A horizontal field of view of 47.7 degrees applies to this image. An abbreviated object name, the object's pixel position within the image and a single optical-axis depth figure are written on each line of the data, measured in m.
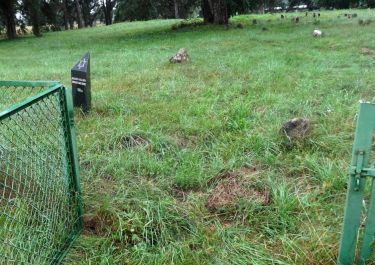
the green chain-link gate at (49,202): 2.54
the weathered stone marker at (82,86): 5.59
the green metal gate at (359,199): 2.01
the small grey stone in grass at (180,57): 9.02
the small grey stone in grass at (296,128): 4.20
